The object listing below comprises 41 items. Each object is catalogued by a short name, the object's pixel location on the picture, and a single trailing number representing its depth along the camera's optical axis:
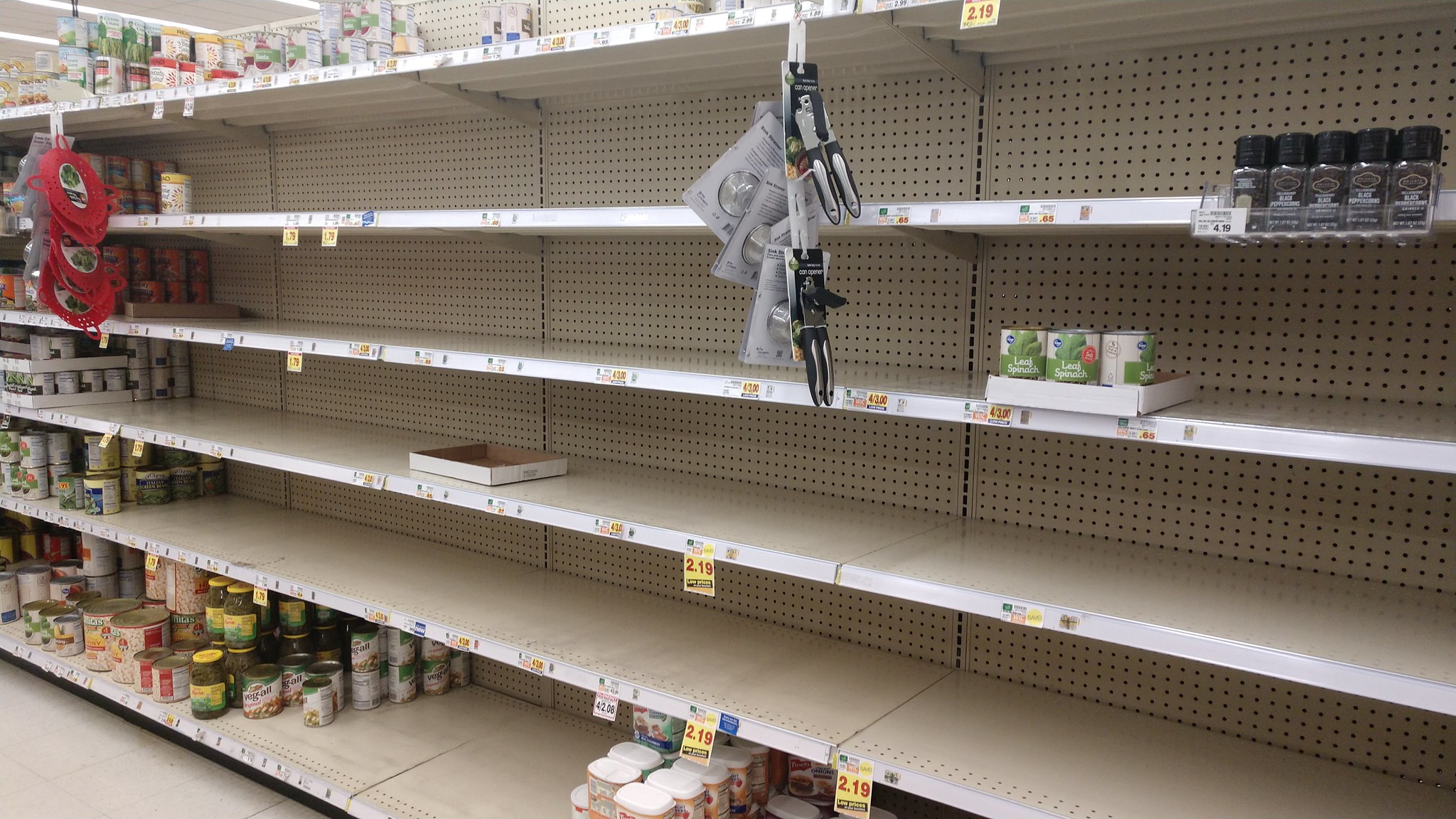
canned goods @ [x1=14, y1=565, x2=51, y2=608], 3.75
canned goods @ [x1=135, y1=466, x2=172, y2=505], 3.66
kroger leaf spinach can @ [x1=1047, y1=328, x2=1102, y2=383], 1.55
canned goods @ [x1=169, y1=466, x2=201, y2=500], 3.77
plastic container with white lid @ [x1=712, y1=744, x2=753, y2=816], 2.09
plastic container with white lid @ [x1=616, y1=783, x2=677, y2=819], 1.91
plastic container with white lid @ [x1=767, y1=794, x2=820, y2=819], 2.07
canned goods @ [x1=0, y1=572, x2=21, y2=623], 3.76
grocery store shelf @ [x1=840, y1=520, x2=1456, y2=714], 1.39
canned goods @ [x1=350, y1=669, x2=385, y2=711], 2.92
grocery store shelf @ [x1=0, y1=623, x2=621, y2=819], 2.47
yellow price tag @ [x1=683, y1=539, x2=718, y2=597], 1.96
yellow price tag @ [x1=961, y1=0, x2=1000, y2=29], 1.50
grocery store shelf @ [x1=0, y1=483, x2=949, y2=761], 2.05
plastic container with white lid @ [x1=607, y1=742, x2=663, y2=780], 2.11
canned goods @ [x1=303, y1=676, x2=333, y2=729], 2.81
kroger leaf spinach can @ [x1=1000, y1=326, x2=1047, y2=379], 1.61
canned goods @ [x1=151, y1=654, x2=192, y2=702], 3.02
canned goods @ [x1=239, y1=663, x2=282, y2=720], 2.88
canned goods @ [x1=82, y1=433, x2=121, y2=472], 3.51
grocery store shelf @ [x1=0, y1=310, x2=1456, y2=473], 1.36
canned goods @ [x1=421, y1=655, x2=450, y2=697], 3.05
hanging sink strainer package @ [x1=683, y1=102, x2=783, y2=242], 1.74
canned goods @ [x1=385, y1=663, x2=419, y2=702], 2.98
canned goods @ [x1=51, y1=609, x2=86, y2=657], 3.42
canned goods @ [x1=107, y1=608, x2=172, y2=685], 3.17
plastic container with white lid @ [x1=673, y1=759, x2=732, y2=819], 2.02
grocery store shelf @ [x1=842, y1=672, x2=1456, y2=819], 1.66
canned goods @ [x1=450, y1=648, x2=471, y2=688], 3.11
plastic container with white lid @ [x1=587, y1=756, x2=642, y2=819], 2.03
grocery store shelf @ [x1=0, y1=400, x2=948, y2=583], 2.00
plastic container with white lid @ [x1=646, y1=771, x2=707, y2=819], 1.97
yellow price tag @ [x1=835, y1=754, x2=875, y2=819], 1.76
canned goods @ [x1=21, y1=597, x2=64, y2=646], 3.54
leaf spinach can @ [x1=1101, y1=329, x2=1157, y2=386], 1.52
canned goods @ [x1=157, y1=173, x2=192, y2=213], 3.31
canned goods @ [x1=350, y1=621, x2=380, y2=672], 2.91
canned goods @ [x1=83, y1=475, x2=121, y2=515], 3.47
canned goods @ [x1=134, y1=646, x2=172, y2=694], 3.09
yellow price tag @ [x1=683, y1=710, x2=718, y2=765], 1.96
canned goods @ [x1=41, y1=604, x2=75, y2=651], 3.46
